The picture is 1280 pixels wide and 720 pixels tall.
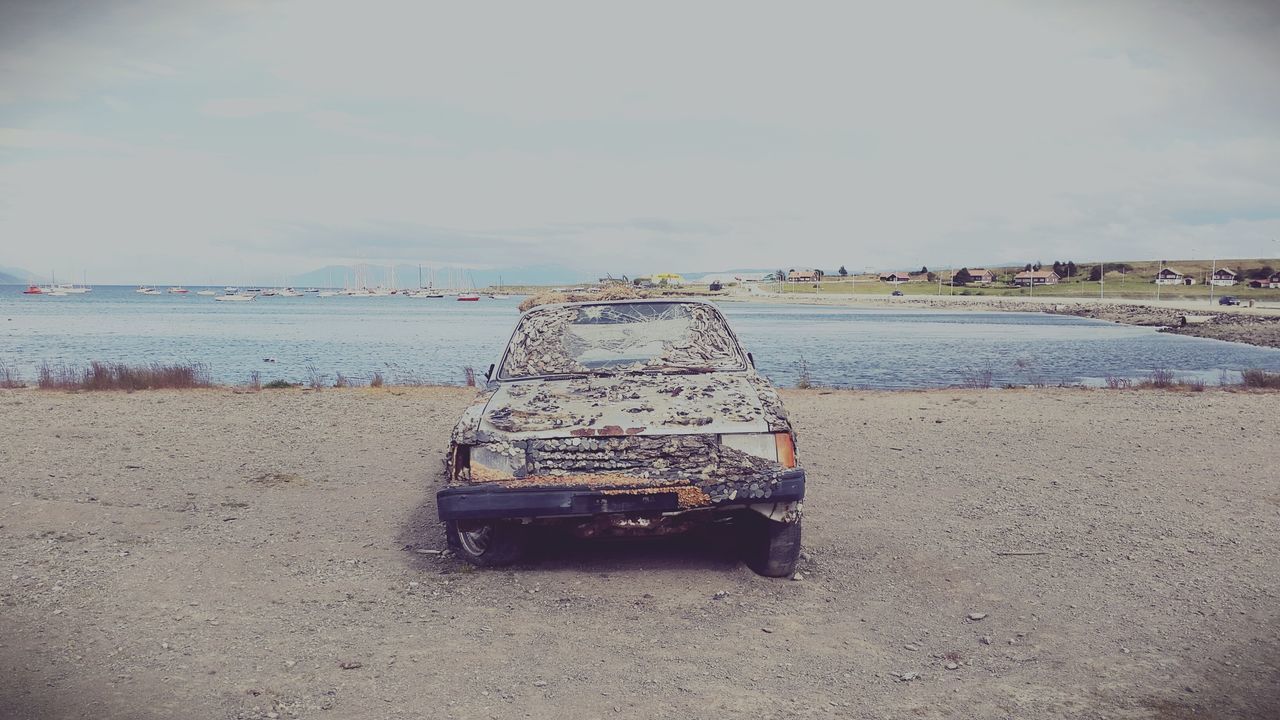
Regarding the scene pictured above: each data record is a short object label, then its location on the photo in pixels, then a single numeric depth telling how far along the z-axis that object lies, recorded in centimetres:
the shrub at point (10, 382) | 2023
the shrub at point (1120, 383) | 2058
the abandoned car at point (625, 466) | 539
